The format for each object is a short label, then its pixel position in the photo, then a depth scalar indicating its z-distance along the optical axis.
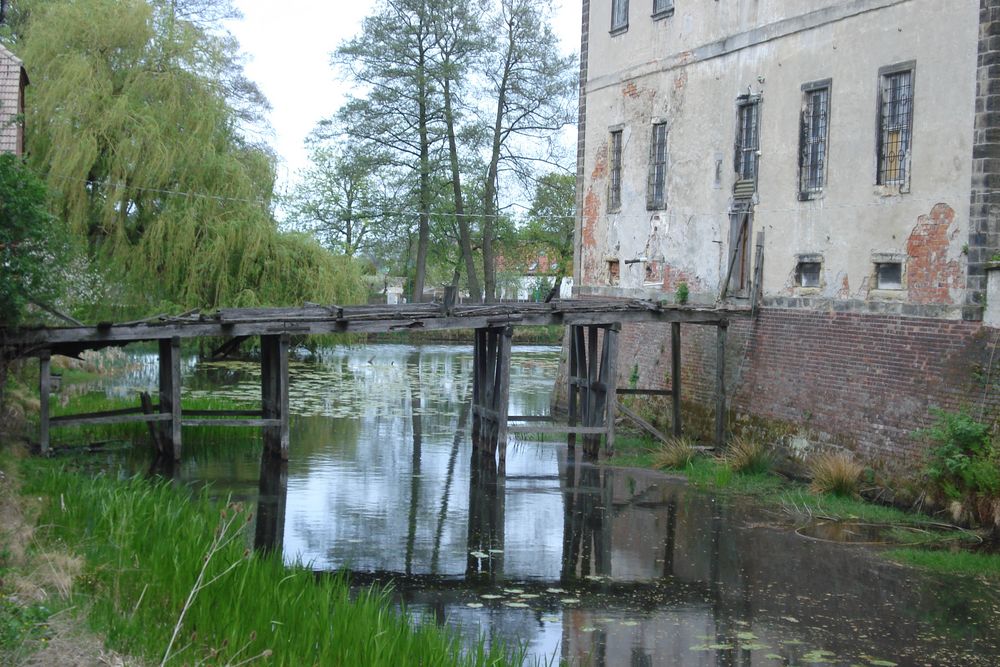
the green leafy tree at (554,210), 41.53
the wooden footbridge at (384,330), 15.49
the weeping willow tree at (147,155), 23.55
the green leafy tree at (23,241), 13.27
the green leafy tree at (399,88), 40.00
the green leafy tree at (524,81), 40.53
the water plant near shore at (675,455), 17.12
